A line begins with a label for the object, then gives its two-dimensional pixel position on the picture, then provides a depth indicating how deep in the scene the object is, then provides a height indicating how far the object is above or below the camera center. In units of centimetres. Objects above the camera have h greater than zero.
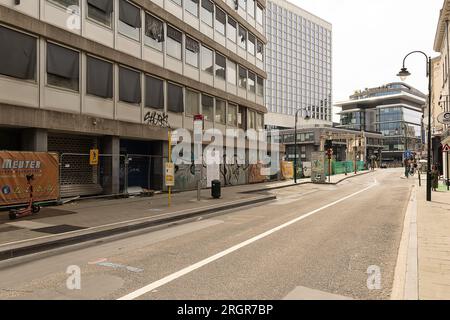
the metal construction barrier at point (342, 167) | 5469 -61
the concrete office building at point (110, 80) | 1452 +442
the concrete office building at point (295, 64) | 11669 +3617
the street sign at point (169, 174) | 1523 -47
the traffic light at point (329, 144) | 3823 +205
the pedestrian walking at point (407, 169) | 4368 -69
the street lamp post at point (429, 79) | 1739 +444
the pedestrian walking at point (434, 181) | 2301 -116
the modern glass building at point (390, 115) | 12019 +1785
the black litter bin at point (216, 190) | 1918 -146
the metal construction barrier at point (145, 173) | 2122 -61
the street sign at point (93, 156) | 1672 +33
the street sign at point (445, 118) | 1855 +244
